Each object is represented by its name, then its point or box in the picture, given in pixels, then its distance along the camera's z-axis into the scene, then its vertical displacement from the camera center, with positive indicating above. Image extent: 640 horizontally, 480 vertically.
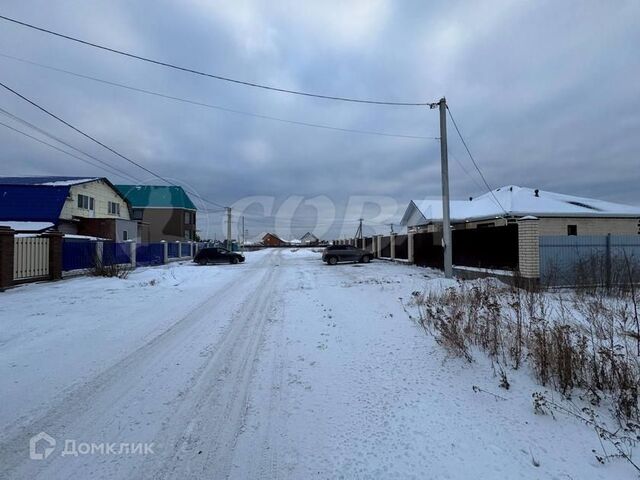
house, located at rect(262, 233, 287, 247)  118.12 +1.89
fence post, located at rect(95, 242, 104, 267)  16.44 -0.11
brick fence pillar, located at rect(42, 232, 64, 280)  13.27 -0.31
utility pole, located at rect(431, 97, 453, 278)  13.19 +2.75
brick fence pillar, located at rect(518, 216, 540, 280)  10.41 -0.19
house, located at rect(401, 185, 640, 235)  21.08 +1.97
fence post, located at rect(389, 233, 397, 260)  26.06 -0.07
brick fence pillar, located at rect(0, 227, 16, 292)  10.71 -0.27
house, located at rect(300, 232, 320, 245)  115.24 +2.41
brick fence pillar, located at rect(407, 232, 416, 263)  22.03 -0.33
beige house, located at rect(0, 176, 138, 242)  24.11 +3.15
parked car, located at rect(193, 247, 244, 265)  26.88 -0.82
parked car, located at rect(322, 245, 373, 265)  25.03 -0.72
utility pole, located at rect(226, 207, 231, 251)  47.84 +2.52
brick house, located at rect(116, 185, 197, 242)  51.34 +5.88
